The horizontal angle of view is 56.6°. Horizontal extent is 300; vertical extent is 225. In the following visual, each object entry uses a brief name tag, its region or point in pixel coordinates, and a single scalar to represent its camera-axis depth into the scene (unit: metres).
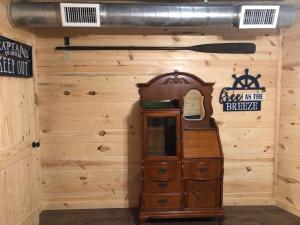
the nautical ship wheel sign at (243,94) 3.07
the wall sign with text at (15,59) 2.15
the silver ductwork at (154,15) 2.45
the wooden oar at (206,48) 2.95
